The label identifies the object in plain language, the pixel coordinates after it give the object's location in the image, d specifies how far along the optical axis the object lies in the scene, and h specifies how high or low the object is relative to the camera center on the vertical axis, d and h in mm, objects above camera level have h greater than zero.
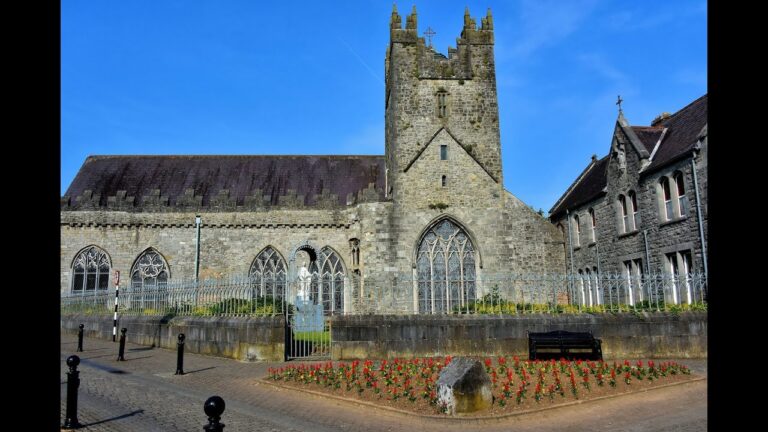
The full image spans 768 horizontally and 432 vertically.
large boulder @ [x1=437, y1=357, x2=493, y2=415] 9352 -1547
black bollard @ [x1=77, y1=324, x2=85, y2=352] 17250 -1032
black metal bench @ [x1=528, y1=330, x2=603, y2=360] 13344 -1178
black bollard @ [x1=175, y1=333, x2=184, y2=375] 12703 -1157
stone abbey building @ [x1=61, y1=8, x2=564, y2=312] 25703 +4338
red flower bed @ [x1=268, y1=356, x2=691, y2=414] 10016 -1674
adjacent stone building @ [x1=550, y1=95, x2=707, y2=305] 20453 +3926
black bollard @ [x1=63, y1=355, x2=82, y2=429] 7660 -1278
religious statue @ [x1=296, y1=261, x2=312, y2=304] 15542 +545
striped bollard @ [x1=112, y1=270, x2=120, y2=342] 17380 -579
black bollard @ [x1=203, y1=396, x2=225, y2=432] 5096 -1015
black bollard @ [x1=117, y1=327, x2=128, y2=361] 14664 -1048
